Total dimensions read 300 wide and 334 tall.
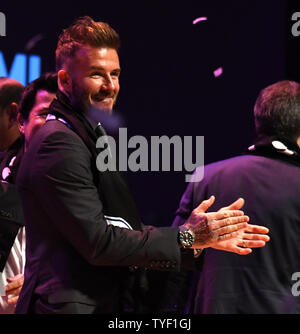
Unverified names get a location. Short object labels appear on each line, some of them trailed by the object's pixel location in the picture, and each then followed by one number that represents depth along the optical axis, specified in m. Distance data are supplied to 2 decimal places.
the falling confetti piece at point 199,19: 8.92
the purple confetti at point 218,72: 9.05
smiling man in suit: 3.60
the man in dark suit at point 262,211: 5.11
